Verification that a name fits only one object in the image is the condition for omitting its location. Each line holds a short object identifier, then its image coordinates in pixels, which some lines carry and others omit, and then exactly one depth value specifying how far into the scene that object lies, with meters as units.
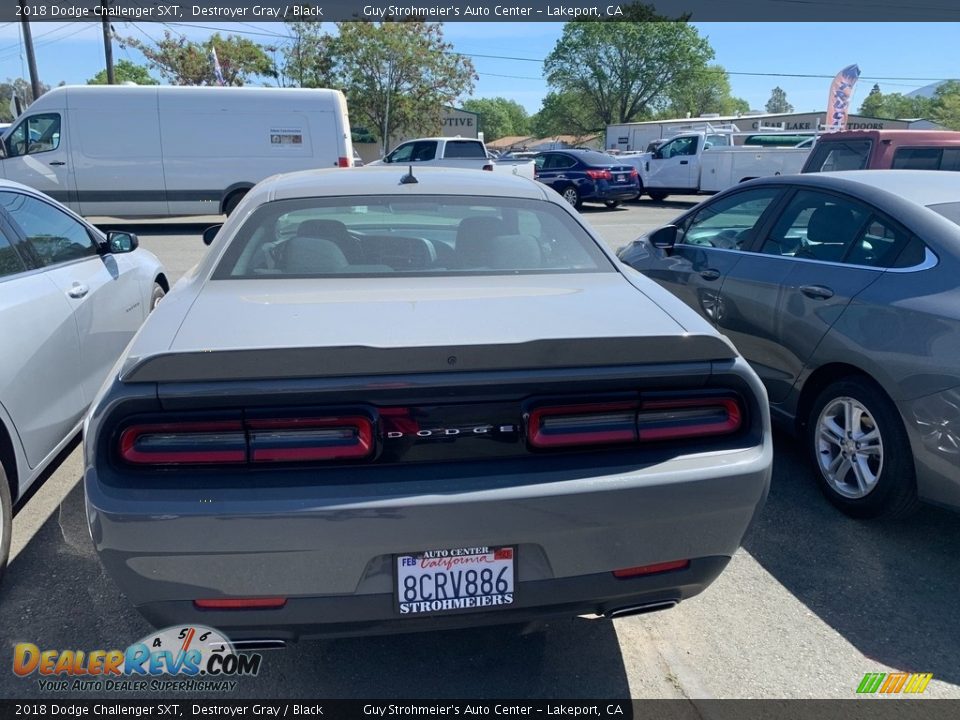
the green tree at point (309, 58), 39.59
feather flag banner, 25.50
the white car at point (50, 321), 3.18
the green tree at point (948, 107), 59.44
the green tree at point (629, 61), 67.69
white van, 14.48
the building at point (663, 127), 37.80
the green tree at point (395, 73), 39.49
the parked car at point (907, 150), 10.45
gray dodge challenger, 2.02
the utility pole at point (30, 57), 25.20
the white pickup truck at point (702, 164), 19.31
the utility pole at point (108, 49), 27.56
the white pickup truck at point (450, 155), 18.72
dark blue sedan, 20.45
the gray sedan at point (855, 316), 3.19
